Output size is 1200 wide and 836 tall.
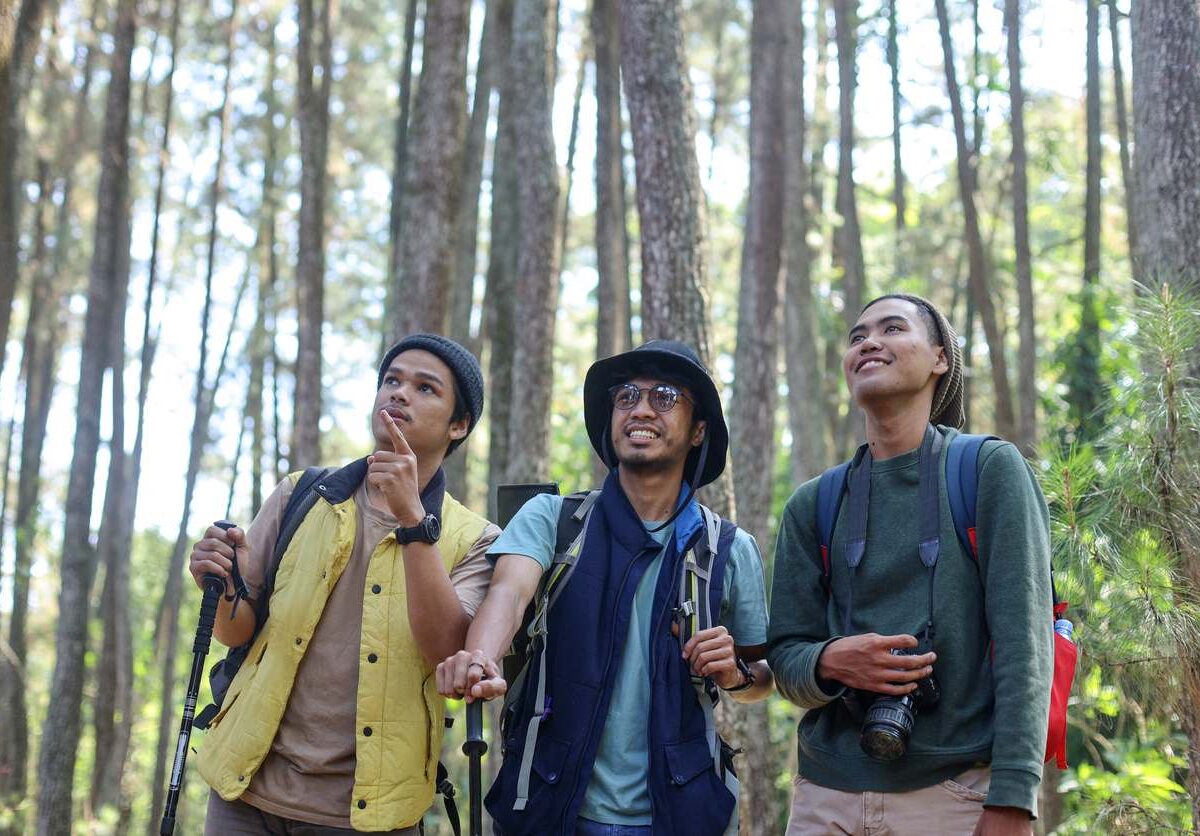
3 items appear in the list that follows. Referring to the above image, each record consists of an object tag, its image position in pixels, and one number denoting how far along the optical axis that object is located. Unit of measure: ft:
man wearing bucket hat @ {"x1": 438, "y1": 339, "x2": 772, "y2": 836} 11.44
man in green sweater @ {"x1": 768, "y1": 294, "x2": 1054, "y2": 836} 10.37
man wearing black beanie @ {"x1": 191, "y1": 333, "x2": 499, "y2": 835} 12.07
